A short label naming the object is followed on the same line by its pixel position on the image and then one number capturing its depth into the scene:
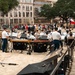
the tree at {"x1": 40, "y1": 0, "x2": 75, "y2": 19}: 64.35
